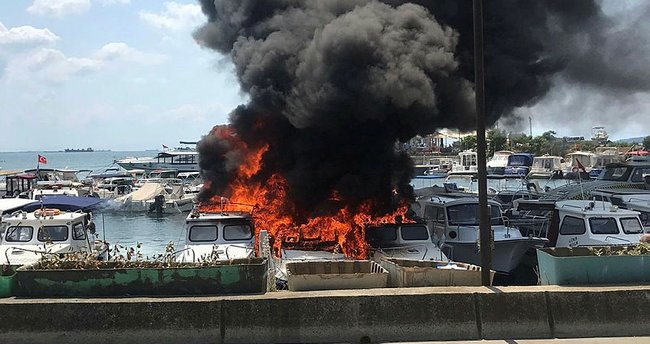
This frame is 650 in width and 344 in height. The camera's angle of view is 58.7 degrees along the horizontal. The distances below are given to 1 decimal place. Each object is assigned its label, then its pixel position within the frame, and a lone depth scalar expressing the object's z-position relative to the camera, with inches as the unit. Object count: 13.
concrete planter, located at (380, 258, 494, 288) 317.4
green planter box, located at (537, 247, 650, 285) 299.1
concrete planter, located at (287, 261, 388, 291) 300.5
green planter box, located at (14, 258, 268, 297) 282.4
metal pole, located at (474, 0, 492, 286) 302.5
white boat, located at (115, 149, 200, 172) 3157.0
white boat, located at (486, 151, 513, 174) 2861.7
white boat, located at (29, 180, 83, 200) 1136.6
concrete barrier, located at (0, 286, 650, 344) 266.5
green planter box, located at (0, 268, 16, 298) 283.2
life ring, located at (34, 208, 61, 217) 630.5
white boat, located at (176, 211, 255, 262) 569.9
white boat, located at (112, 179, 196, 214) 1772.9
